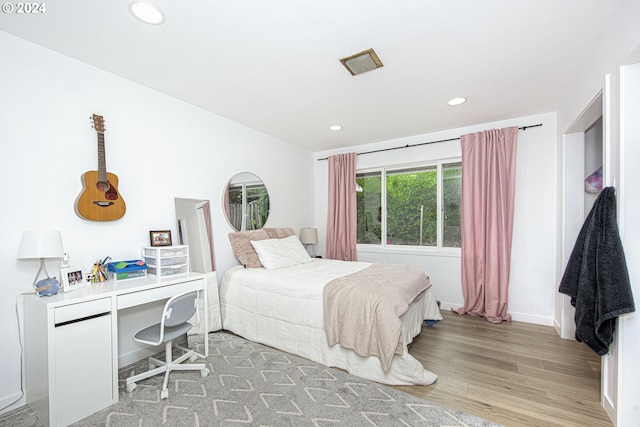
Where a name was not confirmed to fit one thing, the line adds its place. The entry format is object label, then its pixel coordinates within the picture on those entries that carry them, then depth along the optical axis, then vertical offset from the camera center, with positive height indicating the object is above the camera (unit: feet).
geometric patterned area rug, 5.76 -4.28
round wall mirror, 11.40 +0.47
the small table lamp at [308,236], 14.66 -1.24
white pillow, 10.65 -1.61
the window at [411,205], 13.01 +0.29
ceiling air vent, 6.86 +3.82
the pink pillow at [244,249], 10.66 -1.39
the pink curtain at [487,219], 11.22 -0.36
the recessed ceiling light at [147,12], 5.30 +3.94
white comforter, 7.15 -3.34
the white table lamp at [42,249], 5.90 -0.71
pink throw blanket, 6.87 -2.64
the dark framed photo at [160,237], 8.56 -0.73
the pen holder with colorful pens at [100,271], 7.23 -1.46
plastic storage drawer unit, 8.05 -1.35
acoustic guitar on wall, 7.16 +0.54
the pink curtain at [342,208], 14.85 +0.20
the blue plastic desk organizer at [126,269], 7.46 -1.50
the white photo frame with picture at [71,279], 6.31 -1.49
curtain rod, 11.10 +3.19
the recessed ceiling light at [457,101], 9.53 +3.77
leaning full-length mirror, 9.53 -0.62
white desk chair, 6.60 -2.94
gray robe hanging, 5.28 -1.42
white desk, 5.49 -2.83
